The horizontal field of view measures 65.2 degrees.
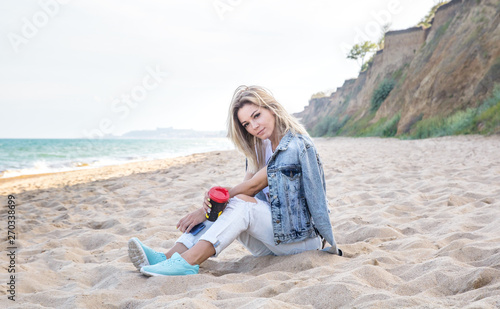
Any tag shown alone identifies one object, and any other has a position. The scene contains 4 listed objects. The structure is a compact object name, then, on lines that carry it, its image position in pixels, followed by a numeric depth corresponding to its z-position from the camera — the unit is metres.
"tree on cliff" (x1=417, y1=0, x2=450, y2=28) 30.09
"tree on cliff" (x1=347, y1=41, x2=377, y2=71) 44.88
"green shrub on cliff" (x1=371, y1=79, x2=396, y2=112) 25.66
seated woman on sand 2.44
